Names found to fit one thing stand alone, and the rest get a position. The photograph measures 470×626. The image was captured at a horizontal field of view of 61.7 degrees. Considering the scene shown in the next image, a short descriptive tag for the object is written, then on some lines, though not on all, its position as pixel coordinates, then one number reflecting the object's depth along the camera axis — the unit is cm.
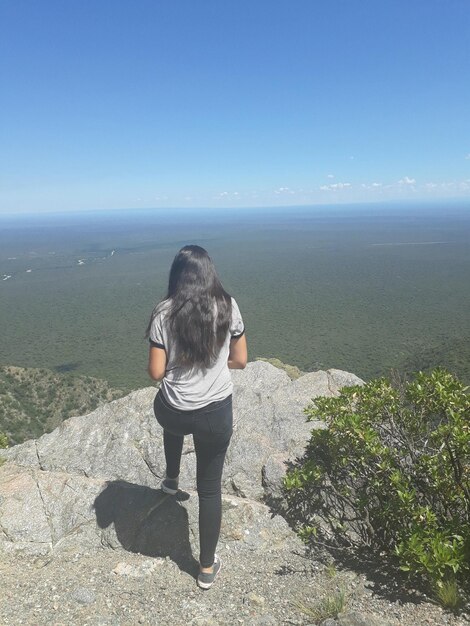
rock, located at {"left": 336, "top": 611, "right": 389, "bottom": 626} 230
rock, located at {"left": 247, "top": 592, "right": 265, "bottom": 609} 269
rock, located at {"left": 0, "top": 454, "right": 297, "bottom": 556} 339
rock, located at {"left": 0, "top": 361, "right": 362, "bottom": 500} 444
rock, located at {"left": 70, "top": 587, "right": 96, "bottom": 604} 273
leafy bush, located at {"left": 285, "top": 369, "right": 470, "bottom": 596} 248
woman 252
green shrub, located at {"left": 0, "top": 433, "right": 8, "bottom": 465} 577
